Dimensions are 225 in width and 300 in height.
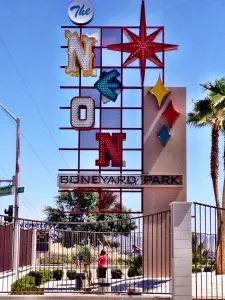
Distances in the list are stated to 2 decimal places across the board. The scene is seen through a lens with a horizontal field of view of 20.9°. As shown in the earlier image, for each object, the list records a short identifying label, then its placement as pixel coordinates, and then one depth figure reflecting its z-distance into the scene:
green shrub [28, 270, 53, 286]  23.19
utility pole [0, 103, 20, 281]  31.76
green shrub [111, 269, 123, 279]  32.62
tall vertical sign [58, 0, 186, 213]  28.36
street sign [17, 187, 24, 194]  31.78
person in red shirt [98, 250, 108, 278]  23.42
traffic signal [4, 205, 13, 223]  32.00
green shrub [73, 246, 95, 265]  25.47
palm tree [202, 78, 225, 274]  29.00
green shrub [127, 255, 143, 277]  29.75
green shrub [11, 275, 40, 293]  20.21
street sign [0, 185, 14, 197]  31.45
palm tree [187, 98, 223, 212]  31.69
